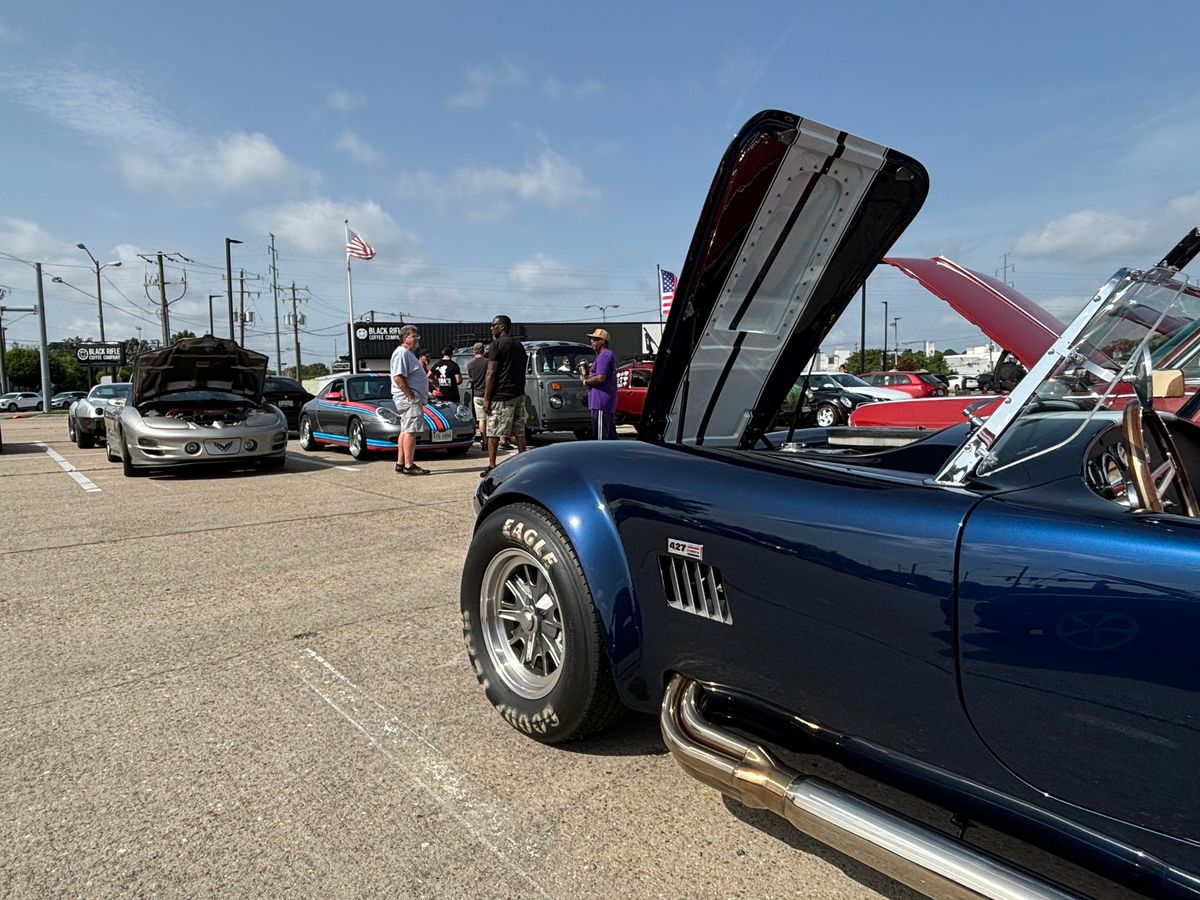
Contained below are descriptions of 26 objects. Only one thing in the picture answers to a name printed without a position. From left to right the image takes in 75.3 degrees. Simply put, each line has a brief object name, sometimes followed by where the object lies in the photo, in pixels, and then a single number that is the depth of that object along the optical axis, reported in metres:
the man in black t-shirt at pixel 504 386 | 8.26
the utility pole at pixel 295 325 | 57.74
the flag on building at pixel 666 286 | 24.27
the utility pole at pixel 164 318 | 42.17
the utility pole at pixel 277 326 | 49.34
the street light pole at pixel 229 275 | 40.94
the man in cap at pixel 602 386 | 8.51
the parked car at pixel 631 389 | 15.18
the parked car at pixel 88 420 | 13.50
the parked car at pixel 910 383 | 20.78
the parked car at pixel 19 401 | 46.31
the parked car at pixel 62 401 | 45.97
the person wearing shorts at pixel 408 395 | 8.71
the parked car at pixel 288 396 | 16.23
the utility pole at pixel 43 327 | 31.85
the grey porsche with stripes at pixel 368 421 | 10.34
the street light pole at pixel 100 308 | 57.00
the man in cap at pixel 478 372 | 11.46
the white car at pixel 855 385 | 19.02
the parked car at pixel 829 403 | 16.66
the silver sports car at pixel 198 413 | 8.65
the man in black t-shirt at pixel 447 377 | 13.84
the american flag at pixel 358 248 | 31.00
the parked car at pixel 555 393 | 12.25
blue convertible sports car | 1.28
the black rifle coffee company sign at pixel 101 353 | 52.72
